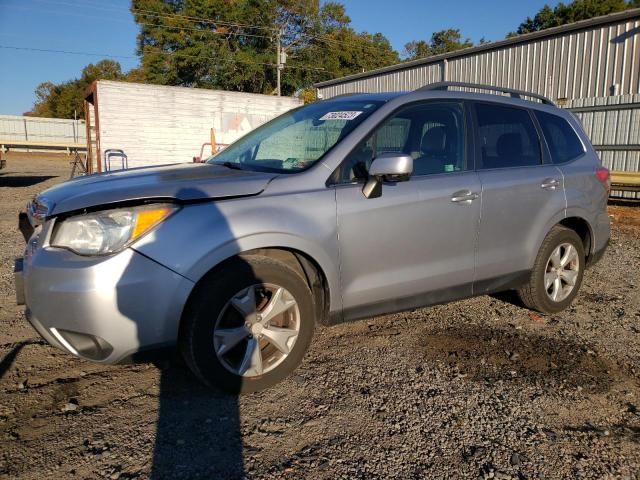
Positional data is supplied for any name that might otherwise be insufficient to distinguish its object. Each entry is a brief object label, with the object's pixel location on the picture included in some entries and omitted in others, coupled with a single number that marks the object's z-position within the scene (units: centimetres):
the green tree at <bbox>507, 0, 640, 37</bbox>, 3700
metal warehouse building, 1176
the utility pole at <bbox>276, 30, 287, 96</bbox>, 3741
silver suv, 258
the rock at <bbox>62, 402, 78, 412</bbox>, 281
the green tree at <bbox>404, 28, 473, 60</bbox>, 5741
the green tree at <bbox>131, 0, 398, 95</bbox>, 4012
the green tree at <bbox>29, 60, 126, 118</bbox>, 5991
